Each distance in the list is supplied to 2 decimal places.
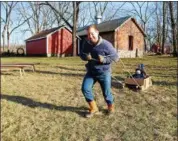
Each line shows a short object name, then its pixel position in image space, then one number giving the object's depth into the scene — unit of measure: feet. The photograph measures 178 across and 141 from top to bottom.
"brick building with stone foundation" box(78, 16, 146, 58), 50.67
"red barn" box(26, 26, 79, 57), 58.03
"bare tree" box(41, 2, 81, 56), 52.45
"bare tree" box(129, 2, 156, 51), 68.35
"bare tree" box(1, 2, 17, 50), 83.14
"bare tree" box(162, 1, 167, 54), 53.59
